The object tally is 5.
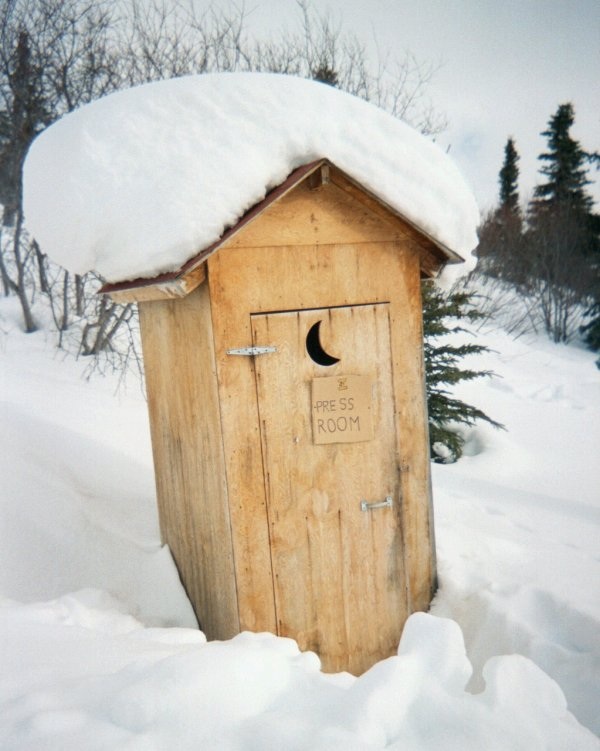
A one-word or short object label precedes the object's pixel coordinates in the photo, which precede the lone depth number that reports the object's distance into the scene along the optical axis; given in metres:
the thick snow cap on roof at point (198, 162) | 2.54
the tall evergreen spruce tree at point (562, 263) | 18.50
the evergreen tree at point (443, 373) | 6.20
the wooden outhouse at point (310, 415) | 2.72
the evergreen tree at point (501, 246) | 19.64
